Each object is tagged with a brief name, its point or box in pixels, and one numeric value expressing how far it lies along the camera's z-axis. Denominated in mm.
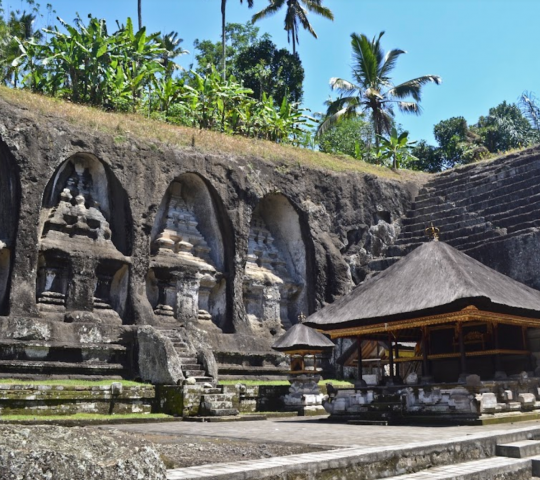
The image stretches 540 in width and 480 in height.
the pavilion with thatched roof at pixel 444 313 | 11938
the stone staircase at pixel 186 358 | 15907
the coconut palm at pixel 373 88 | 32344
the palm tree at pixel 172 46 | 39750
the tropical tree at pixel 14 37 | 26356
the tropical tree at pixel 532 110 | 41594
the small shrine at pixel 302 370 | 16594
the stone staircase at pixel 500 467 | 6199
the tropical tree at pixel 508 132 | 42250
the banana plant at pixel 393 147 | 31438
